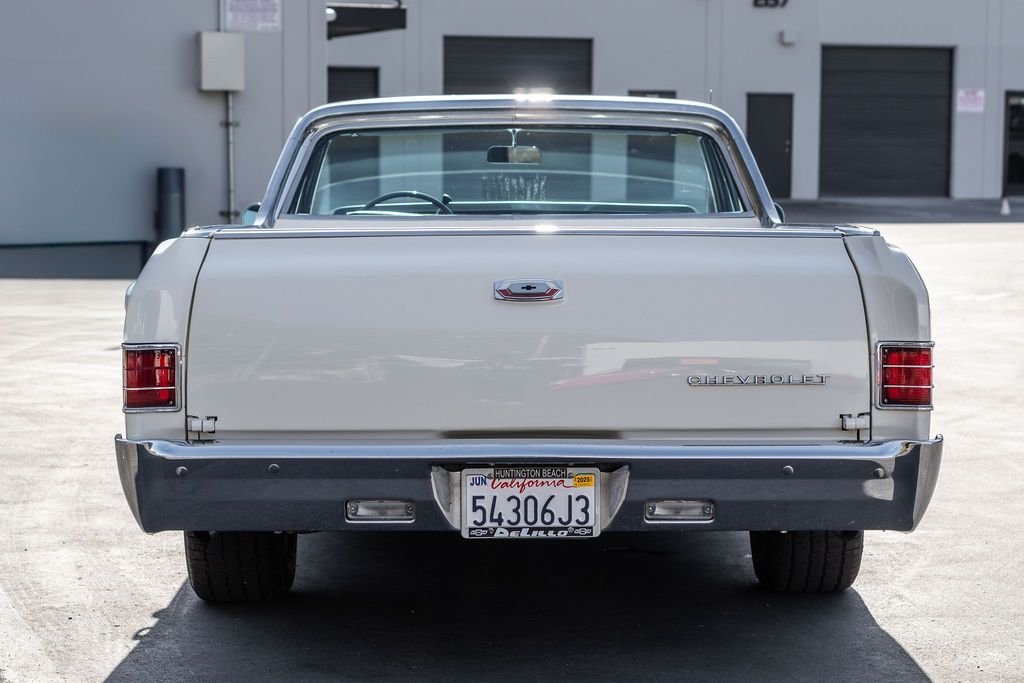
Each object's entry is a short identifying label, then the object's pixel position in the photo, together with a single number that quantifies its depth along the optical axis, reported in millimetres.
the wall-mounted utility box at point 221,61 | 17453
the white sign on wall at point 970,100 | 35000
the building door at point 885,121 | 34656
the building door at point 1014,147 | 35312
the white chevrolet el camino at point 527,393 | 3986
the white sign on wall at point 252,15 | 17703
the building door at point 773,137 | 33875
